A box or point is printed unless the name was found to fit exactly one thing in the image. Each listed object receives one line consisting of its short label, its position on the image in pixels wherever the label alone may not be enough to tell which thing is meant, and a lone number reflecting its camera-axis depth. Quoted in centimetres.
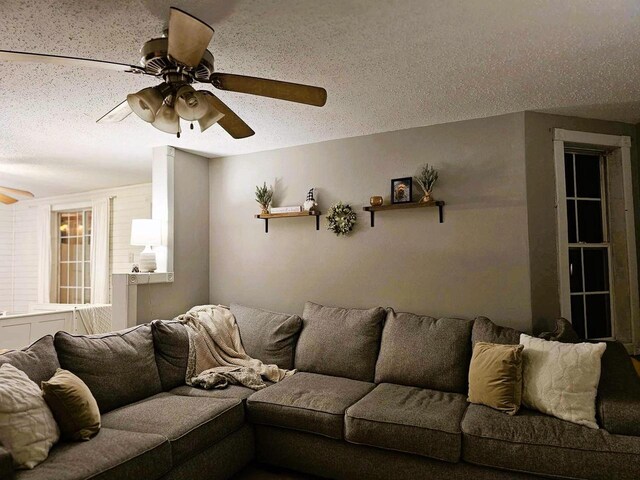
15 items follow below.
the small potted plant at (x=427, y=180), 353
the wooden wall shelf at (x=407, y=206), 351
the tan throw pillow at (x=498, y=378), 258
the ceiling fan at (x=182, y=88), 186
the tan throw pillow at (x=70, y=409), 221
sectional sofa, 220
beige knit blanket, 338
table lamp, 391
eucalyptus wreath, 391
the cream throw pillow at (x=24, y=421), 194
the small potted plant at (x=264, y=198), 427
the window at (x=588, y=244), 353
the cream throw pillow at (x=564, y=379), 242
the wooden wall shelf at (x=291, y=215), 404
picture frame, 364
